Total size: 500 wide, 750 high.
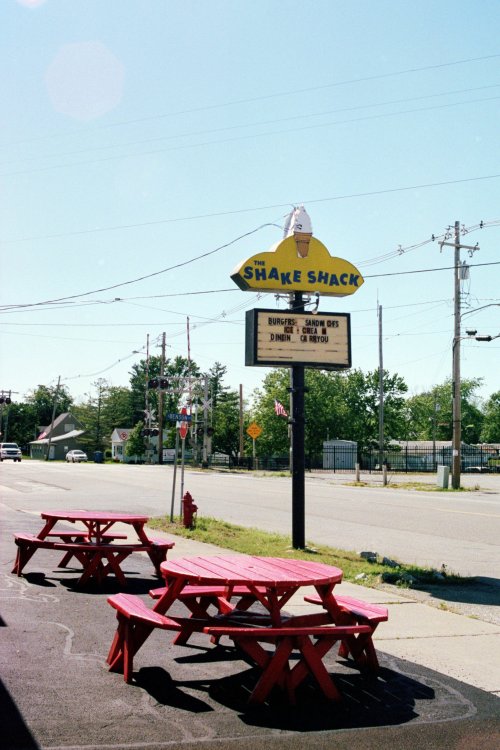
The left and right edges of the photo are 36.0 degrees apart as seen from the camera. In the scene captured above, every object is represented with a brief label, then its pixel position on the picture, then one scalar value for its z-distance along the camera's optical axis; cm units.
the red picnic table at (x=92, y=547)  900
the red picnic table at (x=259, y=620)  498
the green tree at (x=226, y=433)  7956
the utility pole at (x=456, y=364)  3381
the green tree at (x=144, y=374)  11500
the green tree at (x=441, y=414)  12794
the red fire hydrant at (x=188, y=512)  1487
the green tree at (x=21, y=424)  12812
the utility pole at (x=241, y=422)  6688
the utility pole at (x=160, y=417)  7125
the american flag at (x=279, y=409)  4394
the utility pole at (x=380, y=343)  5506
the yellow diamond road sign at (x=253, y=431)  5441
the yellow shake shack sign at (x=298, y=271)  1249
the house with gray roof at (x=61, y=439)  10375
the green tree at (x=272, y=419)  7362
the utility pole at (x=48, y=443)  9191
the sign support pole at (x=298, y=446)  1233
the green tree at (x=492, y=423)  12544
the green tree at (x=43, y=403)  13462
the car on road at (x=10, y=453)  7438
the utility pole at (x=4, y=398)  6405
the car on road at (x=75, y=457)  8206
